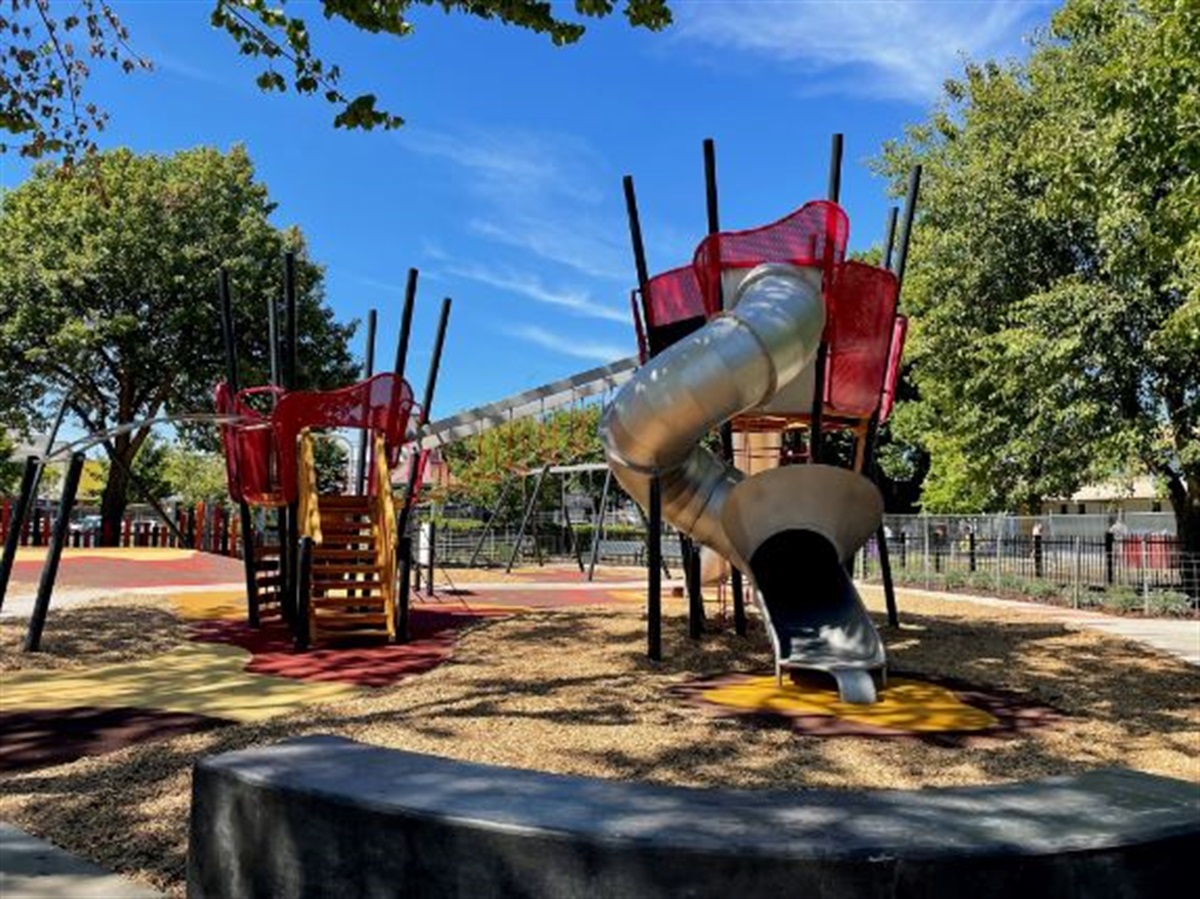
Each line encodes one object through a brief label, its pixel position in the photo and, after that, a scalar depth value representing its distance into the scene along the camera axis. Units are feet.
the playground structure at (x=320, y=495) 39.32
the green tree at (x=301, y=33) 24.80
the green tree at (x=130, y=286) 97.25
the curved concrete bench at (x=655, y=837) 8.07
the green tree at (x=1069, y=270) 40.34
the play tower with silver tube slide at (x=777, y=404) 29.73
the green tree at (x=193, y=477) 258.16
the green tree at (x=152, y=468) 183.97
